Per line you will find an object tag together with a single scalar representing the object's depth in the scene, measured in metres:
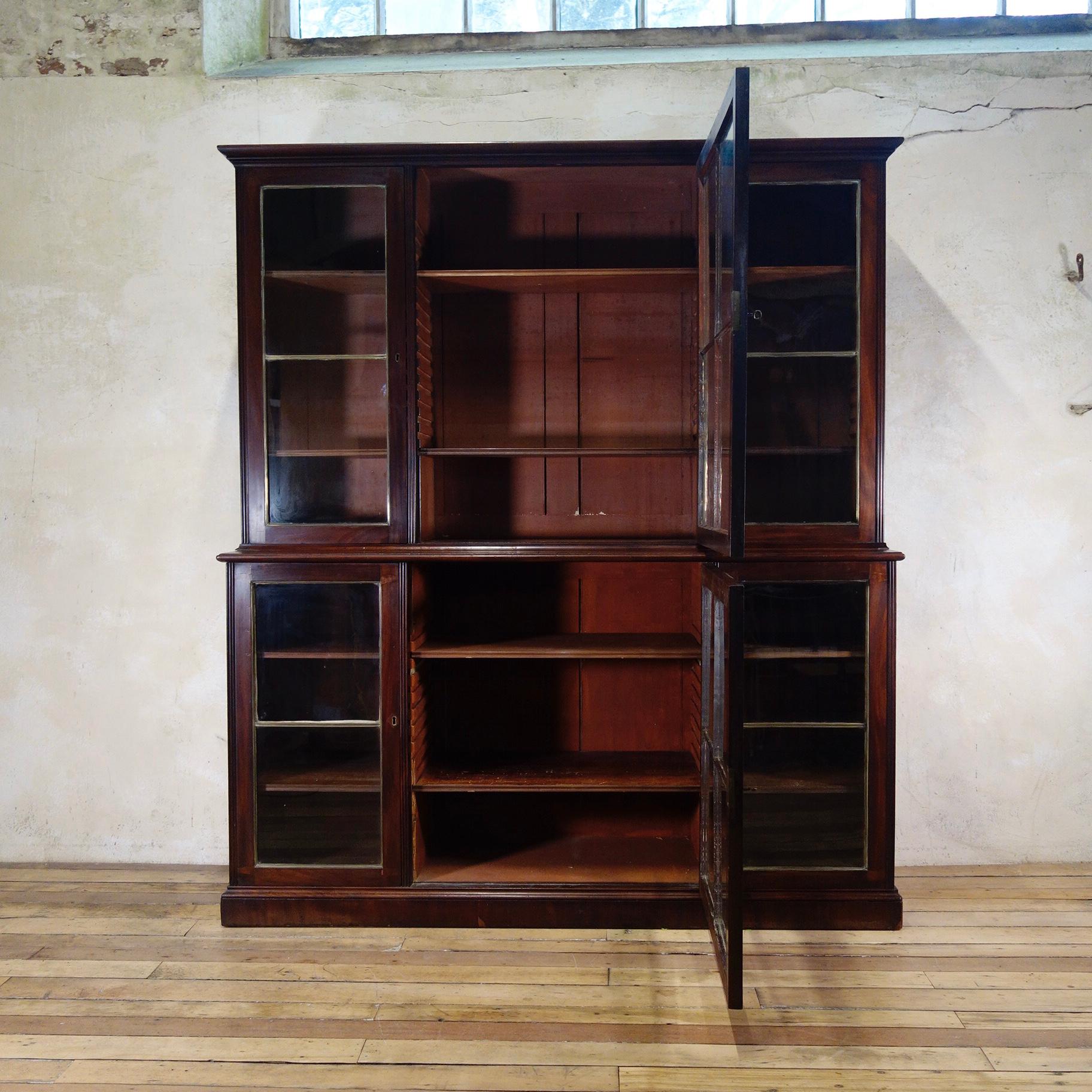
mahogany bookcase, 2.61
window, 3.19
